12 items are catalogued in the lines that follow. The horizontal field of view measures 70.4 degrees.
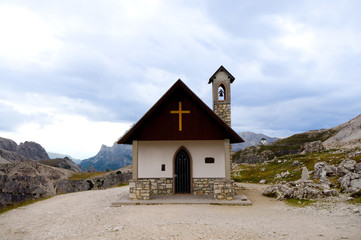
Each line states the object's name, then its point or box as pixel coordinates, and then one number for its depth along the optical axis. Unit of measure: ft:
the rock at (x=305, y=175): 64.89
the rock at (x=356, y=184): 50.23
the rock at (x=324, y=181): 59.00
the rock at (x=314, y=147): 143.14
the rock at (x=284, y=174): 85.74
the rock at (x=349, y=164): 65.26
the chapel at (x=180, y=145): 50.39
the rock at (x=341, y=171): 63.16
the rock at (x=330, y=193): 49.24
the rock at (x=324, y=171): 68.19
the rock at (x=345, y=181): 53.21
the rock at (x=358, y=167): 62.38
